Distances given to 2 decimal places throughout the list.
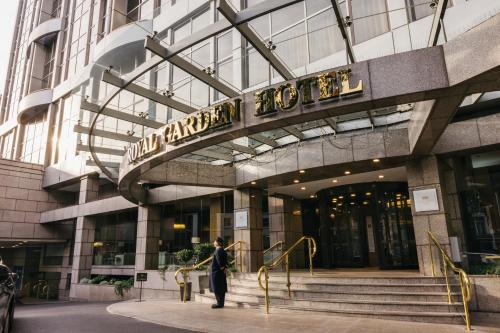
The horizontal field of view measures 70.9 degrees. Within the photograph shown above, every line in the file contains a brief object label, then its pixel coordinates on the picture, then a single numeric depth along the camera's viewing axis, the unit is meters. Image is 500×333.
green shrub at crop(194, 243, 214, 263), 15.03
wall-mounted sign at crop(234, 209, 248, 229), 14.48
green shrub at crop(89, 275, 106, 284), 20.56
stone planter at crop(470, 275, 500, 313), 8.19
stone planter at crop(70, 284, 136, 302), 17.76
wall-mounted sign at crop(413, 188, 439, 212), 10.39
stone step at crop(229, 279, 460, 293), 8.64
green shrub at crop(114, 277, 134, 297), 17.81
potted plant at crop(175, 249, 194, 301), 15.23
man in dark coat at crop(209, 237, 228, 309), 9.42
